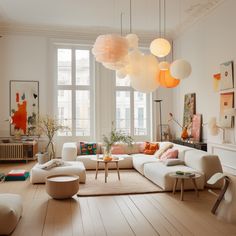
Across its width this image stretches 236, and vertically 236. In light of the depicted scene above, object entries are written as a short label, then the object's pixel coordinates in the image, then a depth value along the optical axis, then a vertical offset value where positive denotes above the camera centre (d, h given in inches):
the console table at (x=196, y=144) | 279.2 -23.6
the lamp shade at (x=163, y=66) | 204.7 +36.6
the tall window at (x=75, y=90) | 355.6 +36.5
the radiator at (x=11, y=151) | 316.2 -31.4
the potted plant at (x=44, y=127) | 321.7 -7.0
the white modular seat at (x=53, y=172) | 226.1 -39.2
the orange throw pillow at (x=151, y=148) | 299.9 -28.2
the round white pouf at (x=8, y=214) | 131.9 -42.1
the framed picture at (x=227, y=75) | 246.5 +36.7
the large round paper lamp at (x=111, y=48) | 176.2 +42.8
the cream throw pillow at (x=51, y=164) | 231.0 -33.9
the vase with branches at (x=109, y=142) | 245.2 -17.8
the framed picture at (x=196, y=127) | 298.2 -7.5
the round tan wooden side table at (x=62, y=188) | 181.9 -40.7
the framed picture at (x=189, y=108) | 316.8 +12.4
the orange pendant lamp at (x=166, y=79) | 200.4 +27.1
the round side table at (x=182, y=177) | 187.0 -36.1
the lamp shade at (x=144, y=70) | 196.5 +32.9
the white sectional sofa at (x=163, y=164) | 207.2 -35.3
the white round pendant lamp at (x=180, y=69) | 185.3 +31.3
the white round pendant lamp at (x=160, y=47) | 191.3 +46.4
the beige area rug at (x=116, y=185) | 201.8 -47.6
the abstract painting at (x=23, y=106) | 338.0 +17.0
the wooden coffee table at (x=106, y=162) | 235.0 -31.9
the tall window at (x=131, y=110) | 368.2 +12.5
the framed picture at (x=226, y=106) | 244.5 +11.1
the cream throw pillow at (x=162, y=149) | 269.3 -26.5
